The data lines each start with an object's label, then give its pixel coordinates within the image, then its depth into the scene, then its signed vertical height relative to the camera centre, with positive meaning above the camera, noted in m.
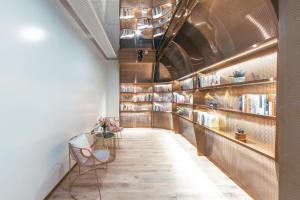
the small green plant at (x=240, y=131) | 2.04 -0.51
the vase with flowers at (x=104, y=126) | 3.17 -0.67
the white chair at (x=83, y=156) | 2.00 -0.95
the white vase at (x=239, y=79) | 2.02 +0.34
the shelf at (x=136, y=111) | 5.86 -0.54
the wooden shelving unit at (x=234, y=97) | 1.70 +0.06
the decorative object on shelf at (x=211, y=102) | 2.74 -0.05
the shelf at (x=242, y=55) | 1.55 +0.71
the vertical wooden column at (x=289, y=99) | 0.69 +0.01
